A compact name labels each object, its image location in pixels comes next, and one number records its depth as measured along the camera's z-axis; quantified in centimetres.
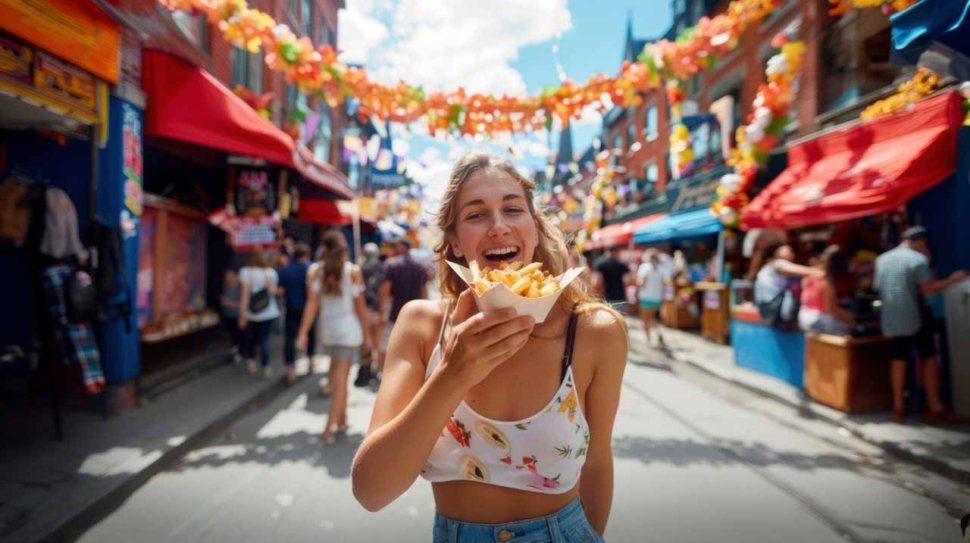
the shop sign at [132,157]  584
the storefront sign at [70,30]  426
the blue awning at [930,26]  382
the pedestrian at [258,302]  791
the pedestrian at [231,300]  870
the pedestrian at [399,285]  732
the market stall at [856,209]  615
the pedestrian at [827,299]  630
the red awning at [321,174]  853
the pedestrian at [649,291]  1137
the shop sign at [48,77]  427
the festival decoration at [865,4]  488
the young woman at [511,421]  140
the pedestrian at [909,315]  571
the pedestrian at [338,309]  565
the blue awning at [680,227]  1191
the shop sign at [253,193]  818
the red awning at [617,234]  1832
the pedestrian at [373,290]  844
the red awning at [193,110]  624
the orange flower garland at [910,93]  684
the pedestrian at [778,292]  736
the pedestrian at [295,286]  823
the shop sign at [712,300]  1164
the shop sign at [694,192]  1298
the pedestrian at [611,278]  1212
